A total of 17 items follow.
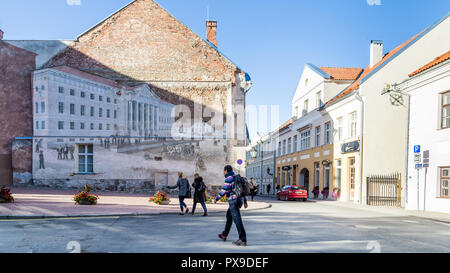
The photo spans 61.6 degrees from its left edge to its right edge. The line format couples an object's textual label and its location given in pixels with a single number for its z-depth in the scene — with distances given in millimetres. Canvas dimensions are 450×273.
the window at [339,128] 29000
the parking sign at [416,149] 19000
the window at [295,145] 41253
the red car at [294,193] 27453
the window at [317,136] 33875
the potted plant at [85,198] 15266
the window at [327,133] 31169
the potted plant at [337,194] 28375
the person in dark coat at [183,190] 13899
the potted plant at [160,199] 17156
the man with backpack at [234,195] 7656
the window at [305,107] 37862
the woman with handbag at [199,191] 13891
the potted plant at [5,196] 14734
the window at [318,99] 33425
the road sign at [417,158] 18906
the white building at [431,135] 17391
